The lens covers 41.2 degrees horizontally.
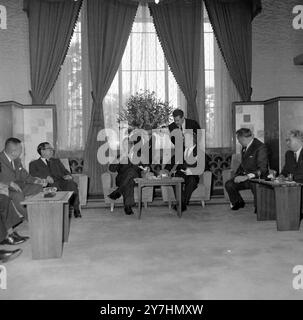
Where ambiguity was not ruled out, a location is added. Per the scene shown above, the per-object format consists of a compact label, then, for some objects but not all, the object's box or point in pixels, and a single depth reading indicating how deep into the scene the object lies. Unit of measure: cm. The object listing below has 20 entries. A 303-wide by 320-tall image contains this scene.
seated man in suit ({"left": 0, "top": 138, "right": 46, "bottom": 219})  504
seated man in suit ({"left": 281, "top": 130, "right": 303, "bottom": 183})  530
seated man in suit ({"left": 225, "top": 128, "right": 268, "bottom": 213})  607
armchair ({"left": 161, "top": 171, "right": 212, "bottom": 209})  651
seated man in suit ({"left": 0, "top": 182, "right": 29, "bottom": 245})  416
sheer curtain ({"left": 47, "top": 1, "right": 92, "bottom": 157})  755
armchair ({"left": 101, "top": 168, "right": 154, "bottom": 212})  639
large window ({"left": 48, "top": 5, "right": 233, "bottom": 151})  757
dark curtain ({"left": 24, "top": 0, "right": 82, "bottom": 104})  733
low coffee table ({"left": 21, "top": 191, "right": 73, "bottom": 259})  370
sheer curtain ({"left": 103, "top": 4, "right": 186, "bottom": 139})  765
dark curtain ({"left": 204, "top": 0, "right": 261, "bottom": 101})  763
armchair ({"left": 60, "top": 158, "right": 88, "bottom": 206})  633
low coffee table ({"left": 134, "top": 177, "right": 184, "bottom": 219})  567
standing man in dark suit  637
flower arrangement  690
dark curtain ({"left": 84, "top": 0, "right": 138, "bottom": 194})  742
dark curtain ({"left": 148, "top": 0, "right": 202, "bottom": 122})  752
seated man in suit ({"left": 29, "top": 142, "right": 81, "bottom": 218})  591
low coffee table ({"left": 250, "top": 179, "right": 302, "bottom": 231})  480
